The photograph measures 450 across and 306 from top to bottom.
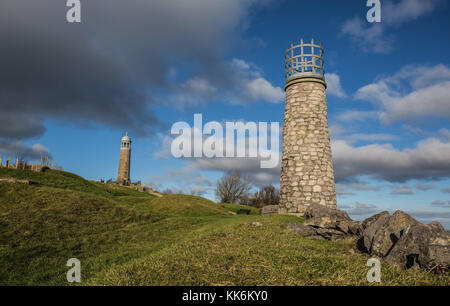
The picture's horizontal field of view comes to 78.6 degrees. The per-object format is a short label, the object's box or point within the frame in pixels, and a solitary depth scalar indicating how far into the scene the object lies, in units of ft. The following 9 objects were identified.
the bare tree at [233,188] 205.26
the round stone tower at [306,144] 65.46
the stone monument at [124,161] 248.93
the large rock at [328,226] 37.45
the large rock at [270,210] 72.47
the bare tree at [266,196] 203.51
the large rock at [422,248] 19.61
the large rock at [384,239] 25.03
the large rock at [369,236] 27.27
